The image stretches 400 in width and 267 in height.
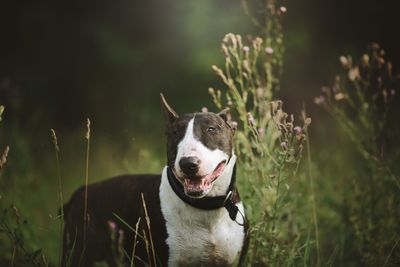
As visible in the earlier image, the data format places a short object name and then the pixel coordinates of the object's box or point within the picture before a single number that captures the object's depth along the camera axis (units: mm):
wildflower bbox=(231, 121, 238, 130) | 3629
